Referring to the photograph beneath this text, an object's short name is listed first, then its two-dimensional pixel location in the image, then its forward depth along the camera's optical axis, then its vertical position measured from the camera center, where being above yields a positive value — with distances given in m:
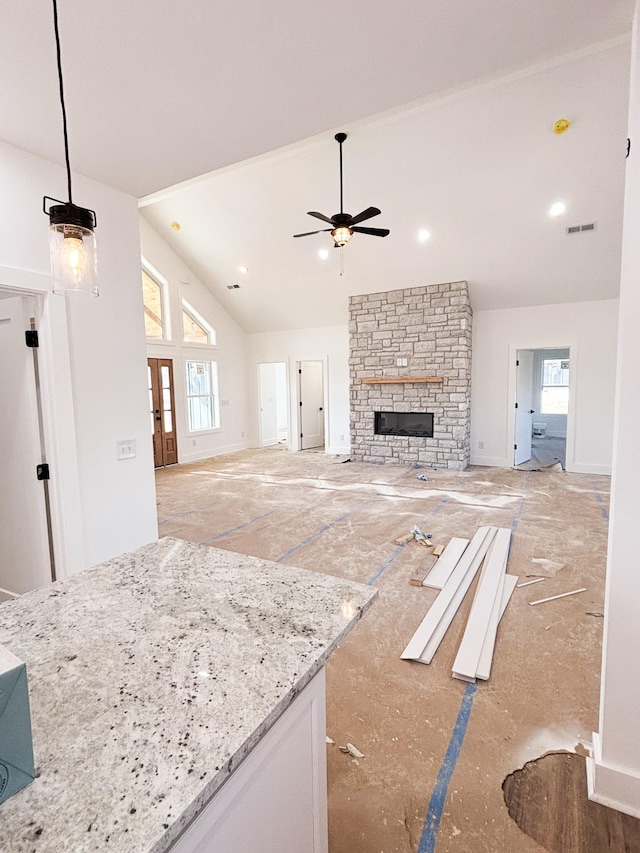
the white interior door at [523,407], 7.26 -0.33
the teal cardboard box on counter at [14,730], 0.62 -0.50
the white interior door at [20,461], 2.51 -0.40
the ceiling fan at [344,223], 4.25 +1.73
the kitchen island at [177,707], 0.62 -0.60
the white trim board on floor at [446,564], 3.17 -1.42
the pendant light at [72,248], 1.35 +0.50
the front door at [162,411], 7.71 -0.32
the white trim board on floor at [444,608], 2.38 -1.43
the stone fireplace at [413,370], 7.06 +0.37
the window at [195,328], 8.50 +1.35
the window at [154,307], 7.74 +1.63
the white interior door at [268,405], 10.06 -0.31
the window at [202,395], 8.61 -0.03
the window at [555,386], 10.82 +0.05
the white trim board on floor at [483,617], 2.25 -1.43
